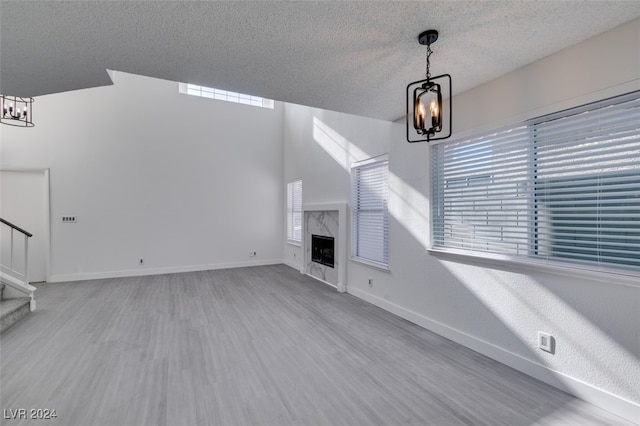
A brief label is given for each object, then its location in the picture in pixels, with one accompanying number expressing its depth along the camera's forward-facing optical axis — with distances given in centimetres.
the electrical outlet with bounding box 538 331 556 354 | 221
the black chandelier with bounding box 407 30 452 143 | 183
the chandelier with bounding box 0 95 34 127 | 333
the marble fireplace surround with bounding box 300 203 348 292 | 485
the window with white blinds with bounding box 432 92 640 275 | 190
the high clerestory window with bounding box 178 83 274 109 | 650
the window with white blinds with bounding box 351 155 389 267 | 410
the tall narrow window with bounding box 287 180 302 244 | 685
